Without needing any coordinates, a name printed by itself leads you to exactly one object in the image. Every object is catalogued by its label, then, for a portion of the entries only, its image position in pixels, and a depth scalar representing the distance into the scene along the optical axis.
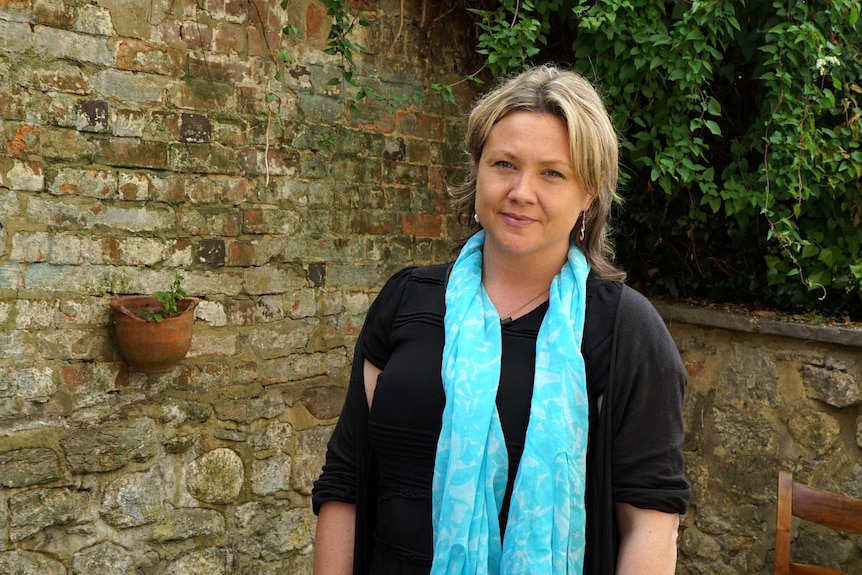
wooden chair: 2.61
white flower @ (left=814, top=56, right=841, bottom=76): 3.46
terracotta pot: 3.03
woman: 1.54
